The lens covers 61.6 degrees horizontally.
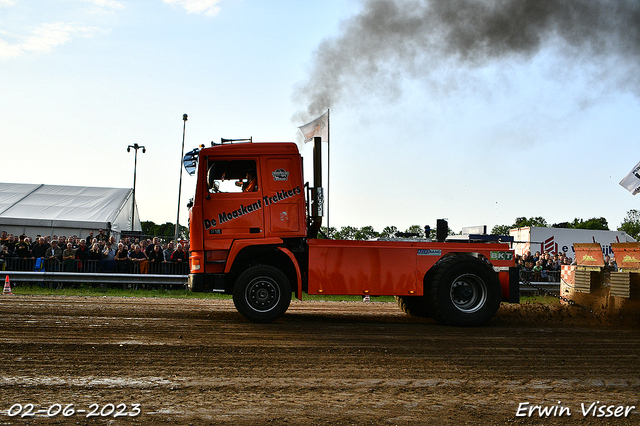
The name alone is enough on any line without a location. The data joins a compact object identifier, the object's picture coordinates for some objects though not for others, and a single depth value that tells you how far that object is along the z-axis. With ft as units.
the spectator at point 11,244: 52.66
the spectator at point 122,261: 52.37
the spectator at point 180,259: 52.90
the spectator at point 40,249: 52.16
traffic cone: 45.37
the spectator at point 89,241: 55.04
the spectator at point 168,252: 54.65
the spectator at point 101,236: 60.65
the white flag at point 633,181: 39.52
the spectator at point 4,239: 52.90
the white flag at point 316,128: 36.19
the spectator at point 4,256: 50.96
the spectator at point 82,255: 52.03
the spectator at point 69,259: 51.65
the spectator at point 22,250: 51.96
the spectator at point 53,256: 51.52
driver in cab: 29.30
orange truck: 28.71
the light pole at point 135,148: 127.03
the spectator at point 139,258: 52.34
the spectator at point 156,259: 52.65
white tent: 76.54
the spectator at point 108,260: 52.21
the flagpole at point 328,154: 31.01
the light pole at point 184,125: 122.07
